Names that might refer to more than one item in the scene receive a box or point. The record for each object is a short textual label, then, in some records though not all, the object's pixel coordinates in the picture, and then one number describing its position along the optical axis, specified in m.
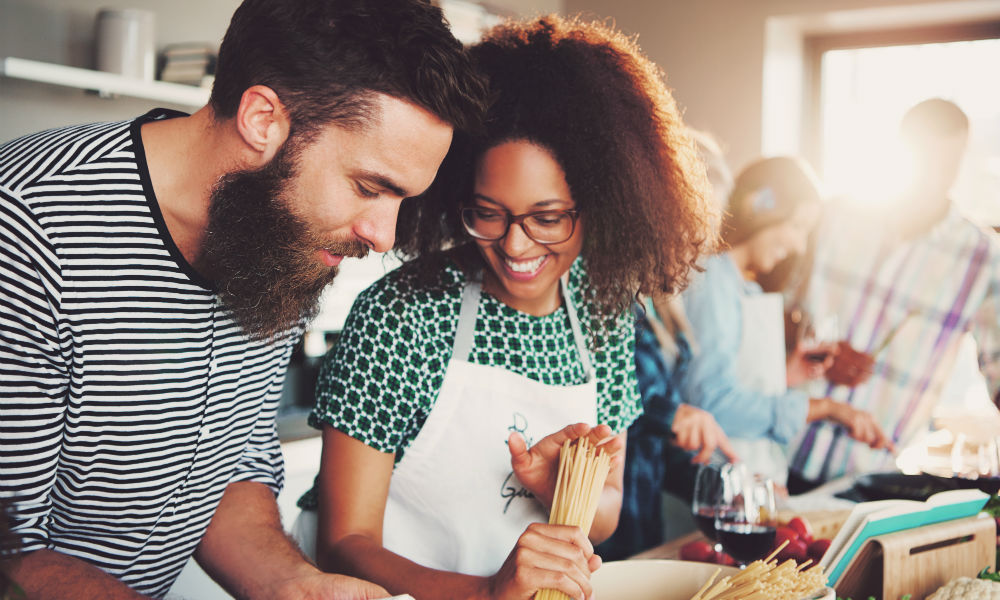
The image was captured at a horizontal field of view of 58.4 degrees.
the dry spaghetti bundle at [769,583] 0.96
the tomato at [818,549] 1.40
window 3.83
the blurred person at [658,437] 1.92
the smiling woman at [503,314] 1.31
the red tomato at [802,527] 1.43
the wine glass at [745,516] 1.30
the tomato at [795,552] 1.39
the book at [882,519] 1.12
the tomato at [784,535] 1.41
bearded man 1.01
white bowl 1.11
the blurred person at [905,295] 2.96
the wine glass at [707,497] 1.33
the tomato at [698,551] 1.41
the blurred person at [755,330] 2.38
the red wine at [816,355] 2.77
